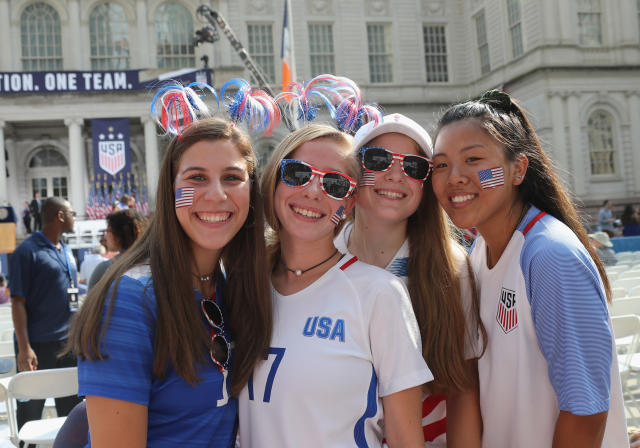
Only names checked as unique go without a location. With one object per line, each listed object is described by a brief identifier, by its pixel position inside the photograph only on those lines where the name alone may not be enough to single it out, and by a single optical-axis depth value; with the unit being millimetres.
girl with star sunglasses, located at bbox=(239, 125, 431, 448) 1801
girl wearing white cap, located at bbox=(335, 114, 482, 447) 2100
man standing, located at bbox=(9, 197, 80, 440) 4895
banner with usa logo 21672
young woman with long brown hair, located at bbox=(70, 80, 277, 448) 1633
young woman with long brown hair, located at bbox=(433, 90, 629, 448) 1744
